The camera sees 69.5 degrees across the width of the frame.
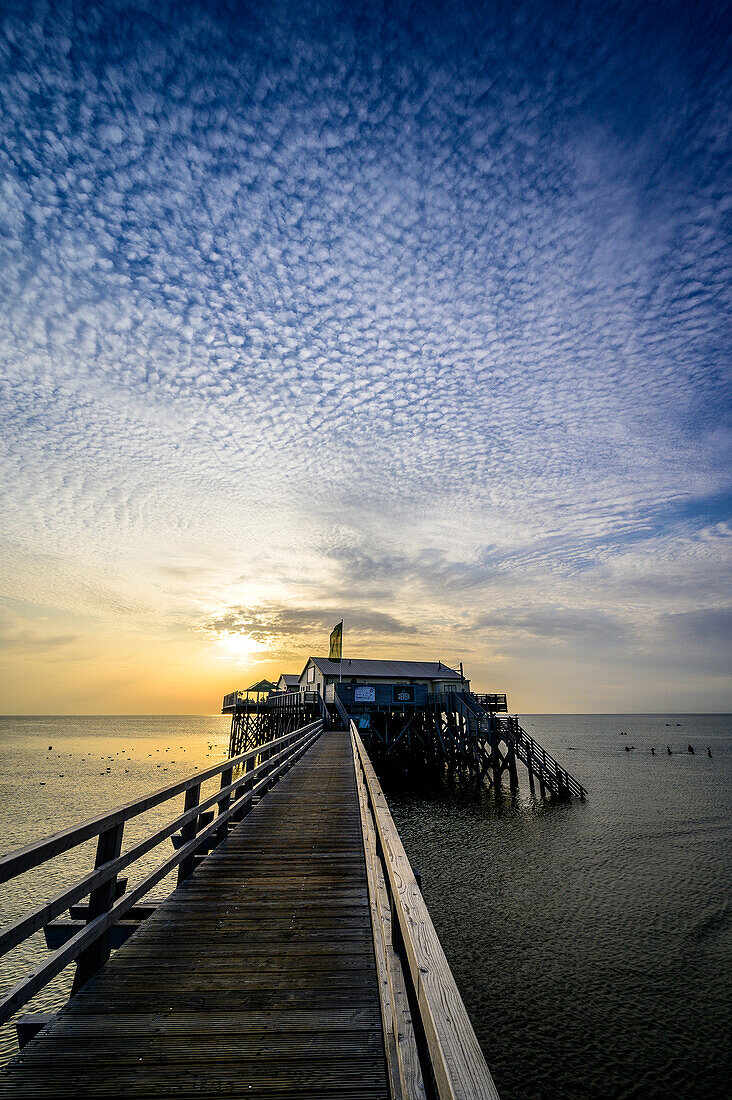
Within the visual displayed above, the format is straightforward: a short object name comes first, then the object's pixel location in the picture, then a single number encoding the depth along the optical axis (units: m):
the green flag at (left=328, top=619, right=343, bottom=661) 34.66
